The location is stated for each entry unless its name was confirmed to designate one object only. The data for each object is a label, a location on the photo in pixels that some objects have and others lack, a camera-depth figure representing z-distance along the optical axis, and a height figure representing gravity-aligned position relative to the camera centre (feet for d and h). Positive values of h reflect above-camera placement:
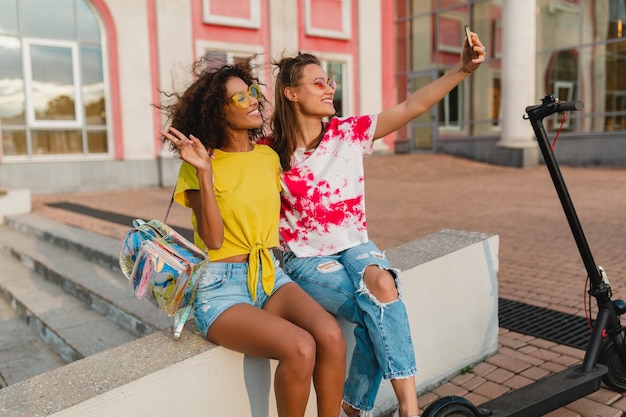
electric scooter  8.05 -3.38
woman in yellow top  6.75 -1.26
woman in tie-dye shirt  7.39 -1.03
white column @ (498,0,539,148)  52.80 +7.28
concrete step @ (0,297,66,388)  12.19 -4.63
